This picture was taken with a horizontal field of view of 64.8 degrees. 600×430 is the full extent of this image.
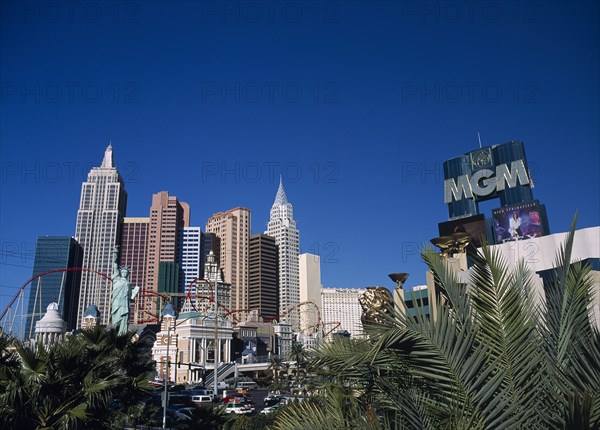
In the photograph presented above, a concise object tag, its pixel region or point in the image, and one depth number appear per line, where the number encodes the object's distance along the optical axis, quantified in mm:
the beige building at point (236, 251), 173875
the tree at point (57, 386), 10984
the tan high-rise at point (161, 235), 165625
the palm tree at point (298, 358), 66800
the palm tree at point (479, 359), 4836
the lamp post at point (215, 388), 45581
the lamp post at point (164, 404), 22661
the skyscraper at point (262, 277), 178500
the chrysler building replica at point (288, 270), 189875
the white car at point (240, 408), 35388
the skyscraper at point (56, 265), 149000
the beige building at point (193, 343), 87375
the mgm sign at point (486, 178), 73688
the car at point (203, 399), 43281
